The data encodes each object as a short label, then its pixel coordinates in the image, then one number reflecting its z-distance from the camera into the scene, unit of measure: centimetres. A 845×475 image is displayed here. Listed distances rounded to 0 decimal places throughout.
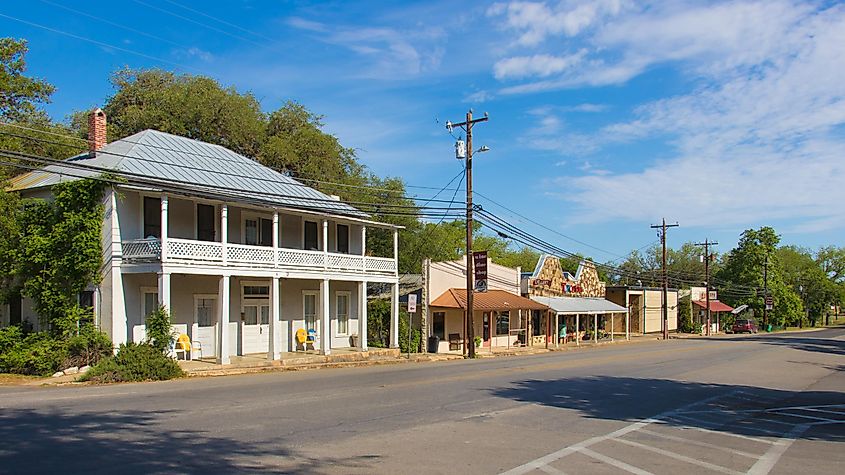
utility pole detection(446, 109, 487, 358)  3428
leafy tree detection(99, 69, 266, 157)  4194
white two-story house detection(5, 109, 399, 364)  2430
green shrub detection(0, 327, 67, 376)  2288
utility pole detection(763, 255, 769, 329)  9262
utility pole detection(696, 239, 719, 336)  7484
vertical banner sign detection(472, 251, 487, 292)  3697
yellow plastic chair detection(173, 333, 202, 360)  2541
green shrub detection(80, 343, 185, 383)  2098
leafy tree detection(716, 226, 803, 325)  9600
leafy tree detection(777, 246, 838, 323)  11588
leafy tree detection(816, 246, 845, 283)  12506
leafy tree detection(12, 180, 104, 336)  2409
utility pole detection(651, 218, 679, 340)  6366
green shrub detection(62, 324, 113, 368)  2323
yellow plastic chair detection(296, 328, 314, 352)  3130
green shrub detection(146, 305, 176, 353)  2255
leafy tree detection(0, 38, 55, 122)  2647
